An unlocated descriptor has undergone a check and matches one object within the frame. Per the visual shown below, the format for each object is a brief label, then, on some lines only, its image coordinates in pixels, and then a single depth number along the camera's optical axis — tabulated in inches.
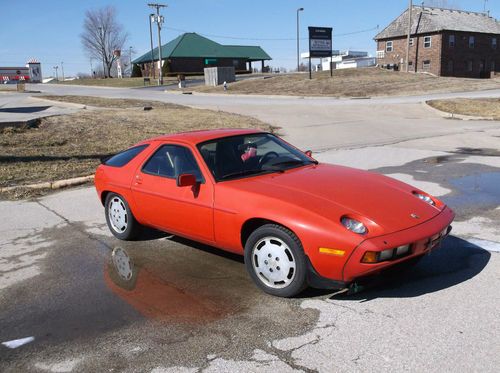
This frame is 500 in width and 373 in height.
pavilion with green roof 2859.3
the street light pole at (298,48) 2712.1
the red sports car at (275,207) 149.6
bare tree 4168.3
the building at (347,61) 3332.4
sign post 1669.5
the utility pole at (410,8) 1907.0
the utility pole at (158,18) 2353.3
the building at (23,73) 3213.6
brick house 2182.6
